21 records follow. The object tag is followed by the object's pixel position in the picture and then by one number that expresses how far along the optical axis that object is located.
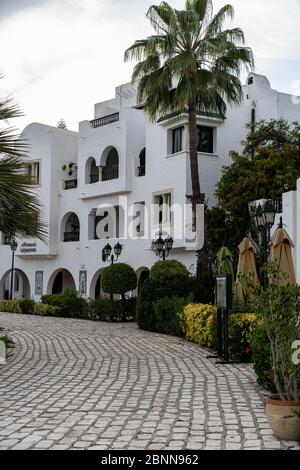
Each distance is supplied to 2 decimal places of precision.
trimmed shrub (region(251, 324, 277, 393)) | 8.41
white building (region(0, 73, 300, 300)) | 25.78
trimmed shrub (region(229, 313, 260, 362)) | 11.66
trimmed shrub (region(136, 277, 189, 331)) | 18.64
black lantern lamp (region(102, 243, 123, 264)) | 24.31
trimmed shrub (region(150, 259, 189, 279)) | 18.98
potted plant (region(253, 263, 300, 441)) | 6.23
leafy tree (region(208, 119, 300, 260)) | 21.11
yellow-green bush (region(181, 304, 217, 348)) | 13.75
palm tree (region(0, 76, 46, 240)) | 11.94
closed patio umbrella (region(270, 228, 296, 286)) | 12.61
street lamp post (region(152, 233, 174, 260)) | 22.00
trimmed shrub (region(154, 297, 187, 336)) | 16.67
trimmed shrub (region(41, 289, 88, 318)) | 25.30
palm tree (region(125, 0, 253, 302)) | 20.08
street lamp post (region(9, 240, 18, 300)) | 28.85
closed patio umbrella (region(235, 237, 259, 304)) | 14.87
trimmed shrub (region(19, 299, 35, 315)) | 28.12
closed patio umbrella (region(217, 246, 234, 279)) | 13.09
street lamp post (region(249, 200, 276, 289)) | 13.59
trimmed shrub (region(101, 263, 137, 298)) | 23.08
